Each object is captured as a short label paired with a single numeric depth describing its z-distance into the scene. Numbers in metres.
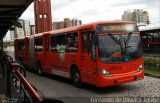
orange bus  6.55
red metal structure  40.85
